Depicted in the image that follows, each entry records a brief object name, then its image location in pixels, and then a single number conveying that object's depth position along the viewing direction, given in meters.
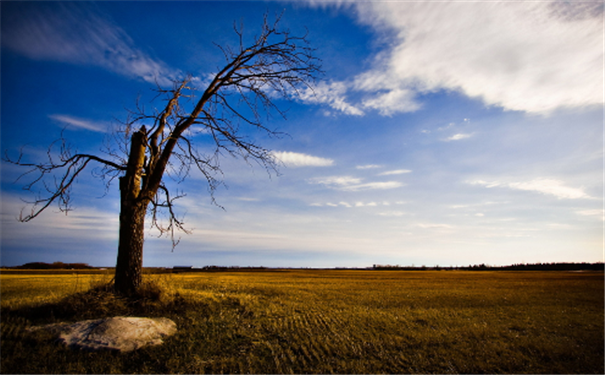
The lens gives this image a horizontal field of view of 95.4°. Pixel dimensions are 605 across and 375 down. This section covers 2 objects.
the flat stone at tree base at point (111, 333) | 5.50
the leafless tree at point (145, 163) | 8.82
